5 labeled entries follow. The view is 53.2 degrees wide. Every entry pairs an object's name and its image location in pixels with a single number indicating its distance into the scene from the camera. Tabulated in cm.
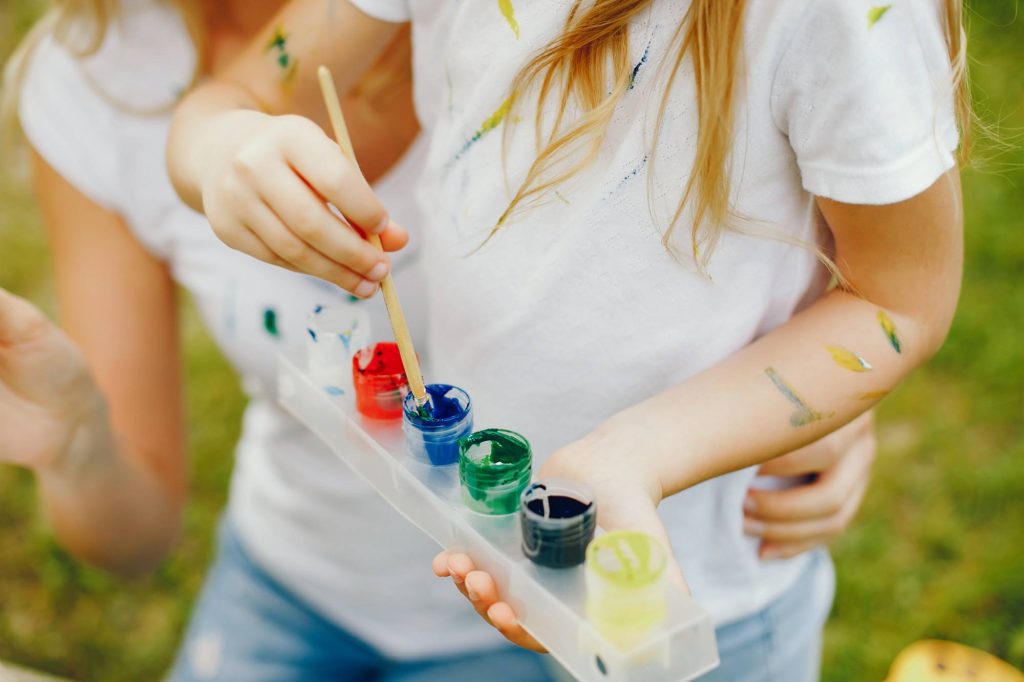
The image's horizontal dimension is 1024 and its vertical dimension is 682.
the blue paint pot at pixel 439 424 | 77
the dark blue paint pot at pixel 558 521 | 65
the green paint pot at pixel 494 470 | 71
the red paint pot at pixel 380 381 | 83
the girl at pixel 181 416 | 108
